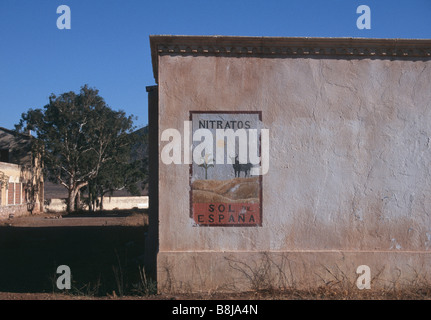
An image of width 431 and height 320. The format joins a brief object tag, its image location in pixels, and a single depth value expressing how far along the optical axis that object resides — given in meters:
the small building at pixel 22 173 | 33.59
